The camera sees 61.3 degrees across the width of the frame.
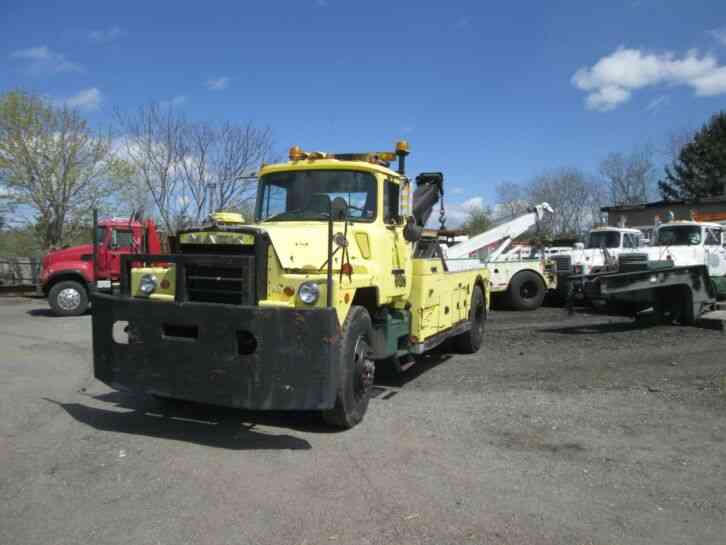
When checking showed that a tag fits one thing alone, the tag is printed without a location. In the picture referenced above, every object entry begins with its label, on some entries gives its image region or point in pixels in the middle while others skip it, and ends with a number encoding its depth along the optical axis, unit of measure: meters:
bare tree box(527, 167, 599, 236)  52.50
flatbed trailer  10.96
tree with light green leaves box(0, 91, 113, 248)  23.75
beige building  31.72
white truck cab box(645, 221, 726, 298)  15.44
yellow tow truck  4.87
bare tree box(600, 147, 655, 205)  50.50
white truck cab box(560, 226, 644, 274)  16.50
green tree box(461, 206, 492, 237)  44.95
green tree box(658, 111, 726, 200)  42.09
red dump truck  14.70
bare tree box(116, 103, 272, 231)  24.95
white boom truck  14.98
